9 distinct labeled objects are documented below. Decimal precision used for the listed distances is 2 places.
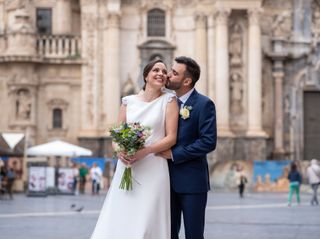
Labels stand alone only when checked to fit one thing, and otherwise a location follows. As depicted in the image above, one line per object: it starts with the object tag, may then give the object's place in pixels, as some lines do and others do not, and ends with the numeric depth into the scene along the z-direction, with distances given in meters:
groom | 8.38
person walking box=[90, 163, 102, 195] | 36.03
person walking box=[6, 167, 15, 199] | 31.91
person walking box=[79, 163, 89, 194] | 37.34
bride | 8.23
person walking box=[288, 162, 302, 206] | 29.11
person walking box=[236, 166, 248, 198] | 34.50
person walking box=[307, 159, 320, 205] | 29.57
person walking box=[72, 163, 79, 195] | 36.56
